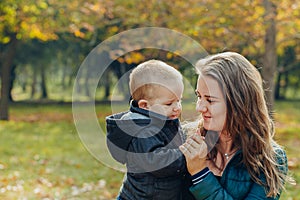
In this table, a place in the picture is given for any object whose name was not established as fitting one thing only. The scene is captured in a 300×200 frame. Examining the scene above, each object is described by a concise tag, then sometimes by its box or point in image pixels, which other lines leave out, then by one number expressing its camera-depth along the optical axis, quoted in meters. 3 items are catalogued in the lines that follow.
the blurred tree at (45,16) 11.23
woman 2.05
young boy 2.06
